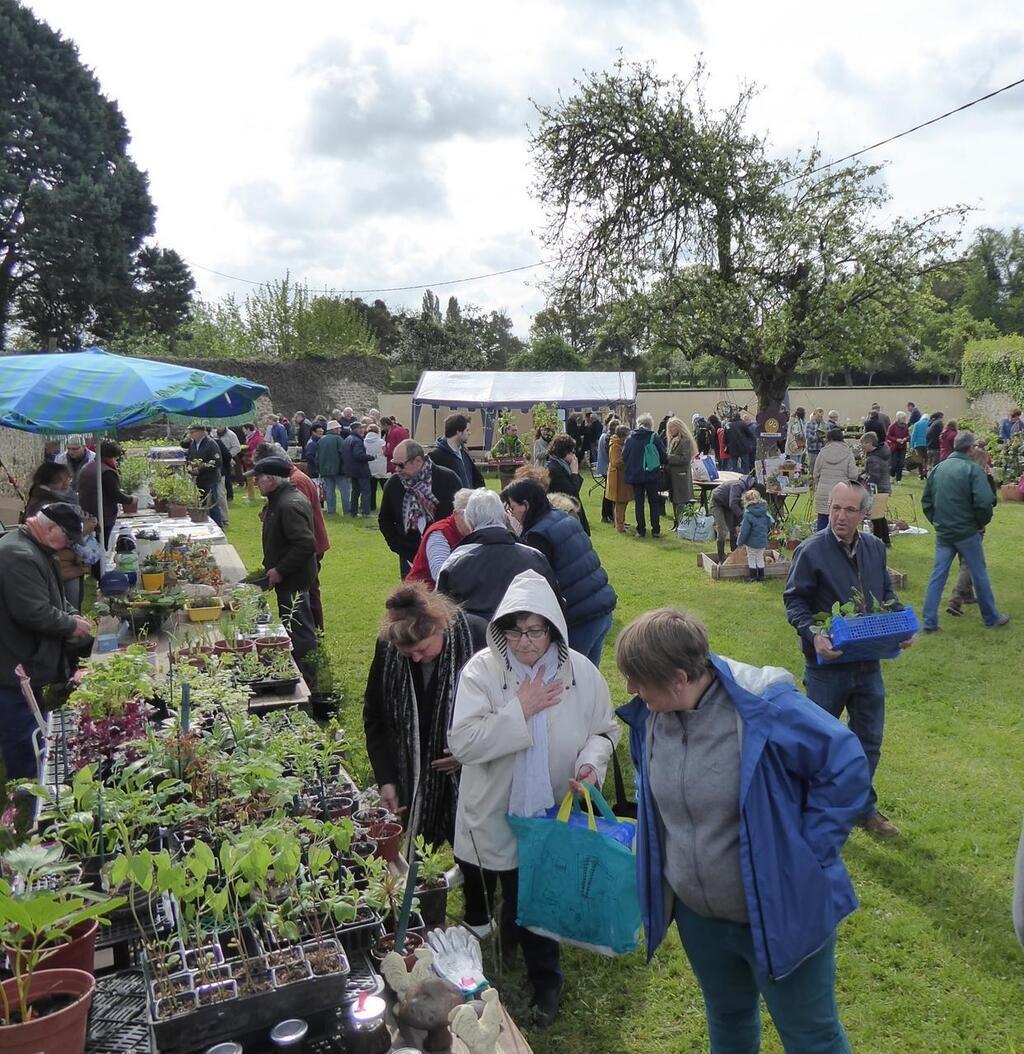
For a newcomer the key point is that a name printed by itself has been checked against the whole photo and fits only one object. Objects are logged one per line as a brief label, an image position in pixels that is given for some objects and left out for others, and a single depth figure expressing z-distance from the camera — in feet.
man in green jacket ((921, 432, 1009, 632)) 23.11
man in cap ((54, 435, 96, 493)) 33.83
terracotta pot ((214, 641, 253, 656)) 16.02
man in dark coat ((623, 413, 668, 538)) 38.65
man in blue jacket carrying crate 13.05
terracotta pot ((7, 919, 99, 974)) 6.47
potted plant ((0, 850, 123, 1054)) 5.64
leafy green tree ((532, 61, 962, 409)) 56.70
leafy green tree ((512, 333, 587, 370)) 142.72
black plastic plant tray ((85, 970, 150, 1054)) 6.45
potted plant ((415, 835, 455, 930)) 8.80
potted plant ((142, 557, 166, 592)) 19.27
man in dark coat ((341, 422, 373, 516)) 47.80
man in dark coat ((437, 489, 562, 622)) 12.62
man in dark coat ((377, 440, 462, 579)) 21.65
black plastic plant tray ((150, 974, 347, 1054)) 6.31
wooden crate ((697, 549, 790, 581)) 32.32
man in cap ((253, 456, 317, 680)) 19.40
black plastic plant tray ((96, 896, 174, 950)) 7.58
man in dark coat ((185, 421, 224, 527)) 41.75
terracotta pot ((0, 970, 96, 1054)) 5.58
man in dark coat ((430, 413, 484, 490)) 26.08
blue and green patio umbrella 16.97
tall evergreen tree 91.40
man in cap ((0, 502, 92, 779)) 13.91
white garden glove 7.38
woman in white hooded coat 9.00
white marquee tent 65.41
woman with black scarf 10.13
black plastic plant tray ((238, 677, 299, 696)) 14.61
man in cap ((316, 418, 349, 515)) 48.21
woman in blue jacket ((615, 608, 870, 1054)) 6.50
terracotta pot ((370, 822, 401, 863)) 9.48
